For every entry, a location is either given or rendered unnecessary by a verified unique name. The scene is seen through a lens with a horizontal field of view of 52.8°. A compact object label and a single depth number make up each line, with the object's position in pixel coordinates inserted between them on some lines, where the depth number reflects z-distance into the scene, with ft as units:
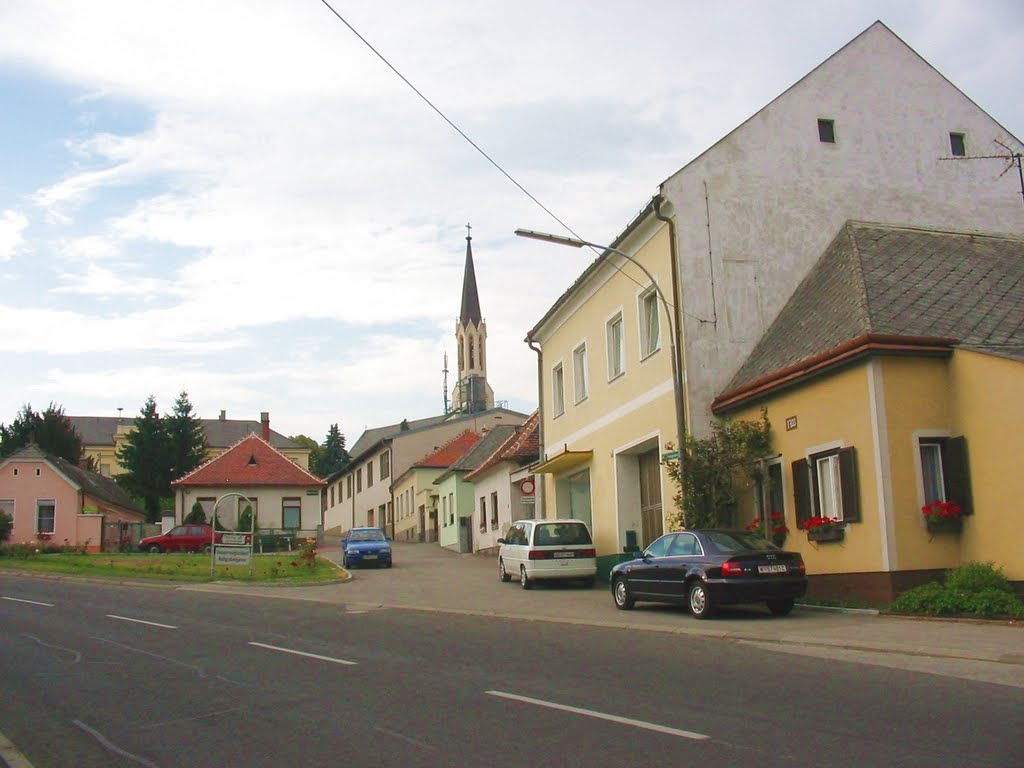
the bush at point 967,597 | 46.09
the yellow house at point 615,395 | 75.36
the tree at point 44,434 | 215.31
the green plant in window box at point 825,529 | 56.44
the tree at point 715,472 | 65.41
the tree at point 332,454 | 390.62
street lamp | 68.08
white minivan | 79.56
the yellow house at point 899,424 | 50.96
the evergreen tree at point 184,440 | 211.61
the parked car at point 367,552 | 113.09
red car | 150.00
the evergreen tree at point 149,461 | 210.59
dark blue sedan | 51.34
